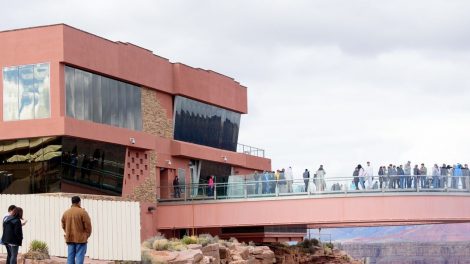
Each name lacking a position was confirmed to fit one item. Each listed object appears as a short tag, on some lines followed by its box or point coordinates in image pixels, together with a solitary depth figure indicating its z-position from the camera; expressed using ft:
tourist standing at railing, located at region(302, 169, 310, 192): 170.73
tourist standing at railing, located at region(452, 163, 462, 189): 163.73
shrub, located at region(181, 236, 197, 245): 154.51
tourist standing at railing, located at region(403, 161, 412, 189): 162.61
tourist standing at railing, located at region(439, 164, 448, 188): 163.63
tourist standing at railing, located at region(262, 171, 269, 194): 168.55
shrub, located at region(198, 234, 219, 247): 155.43
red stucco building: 155.53
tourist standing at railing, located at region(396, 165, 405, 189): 162.50
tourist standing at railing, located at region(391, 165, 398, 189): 162.50
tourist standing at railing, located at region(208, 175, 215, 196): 174.32
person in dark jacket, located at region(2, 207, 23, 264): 85.87
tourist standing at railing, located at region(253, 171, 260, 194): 169.27
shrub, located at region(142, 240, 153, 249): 143.74
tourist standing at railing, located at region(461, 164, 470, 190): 163.53
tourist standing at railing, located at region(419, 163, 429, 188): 162.71
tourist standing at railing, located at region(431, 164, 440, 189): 163.22
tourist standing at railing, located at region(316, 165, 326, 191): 164.35
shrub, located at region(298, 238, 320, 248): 211.20
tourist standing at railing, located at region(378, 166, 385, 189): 166.71
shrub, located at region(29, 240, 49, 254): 102.73
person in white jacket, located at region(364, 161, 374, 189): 162.20
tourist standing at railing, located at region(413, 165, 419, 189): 162.76
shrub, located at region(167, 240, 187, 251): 142.82
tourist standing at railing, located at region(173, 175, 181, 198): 179.73
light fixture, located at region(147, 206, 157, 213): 175.81
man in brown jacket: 82.38
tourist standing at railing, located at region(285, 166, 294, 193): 166.30
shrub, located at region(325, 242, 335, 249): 218.44
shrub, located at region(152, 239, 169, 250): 141.18
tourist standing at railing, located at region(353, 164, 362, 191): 163.32
